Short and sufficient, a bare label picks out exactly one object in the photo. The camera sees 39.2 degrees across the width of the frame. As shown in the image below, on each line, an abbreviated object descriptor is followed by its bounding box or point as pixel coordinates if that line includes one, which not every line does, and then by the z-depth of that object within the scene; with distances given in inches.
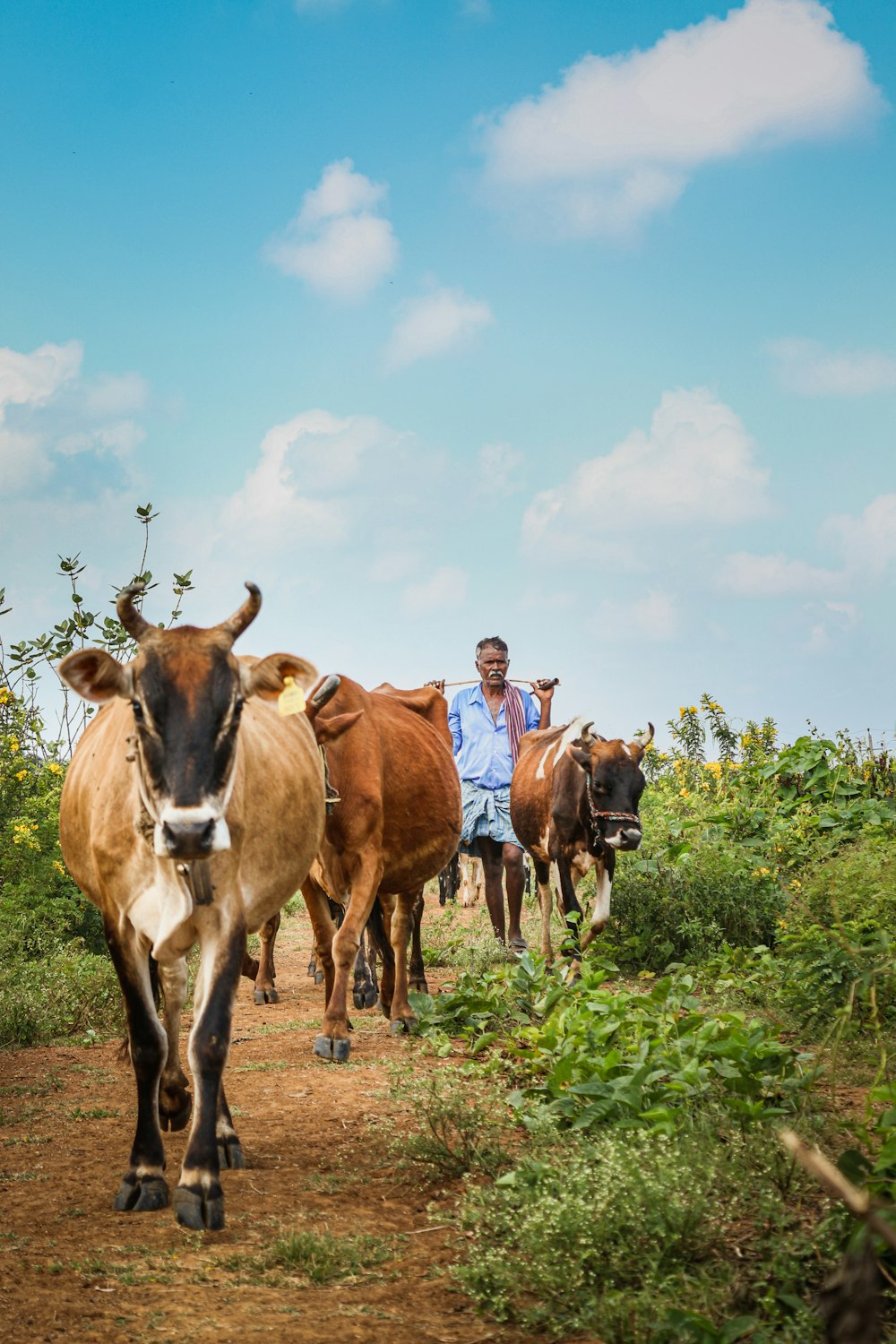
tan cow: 163.5
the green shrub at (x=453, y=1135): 182.2
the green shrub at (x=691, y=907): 358.9
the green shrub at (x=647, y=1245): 121.0
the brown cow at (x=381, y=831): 278.7
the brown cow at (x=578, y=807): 351.9
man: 430.0
